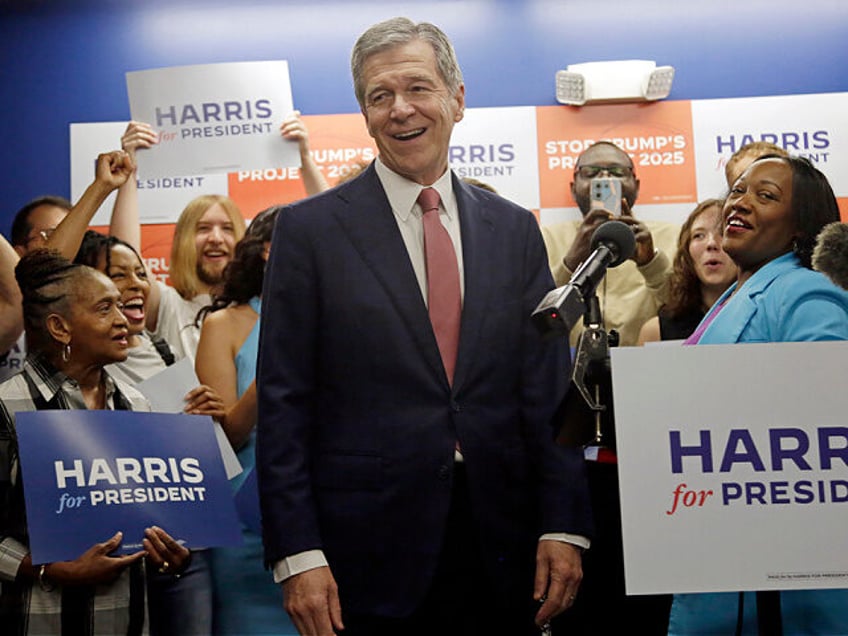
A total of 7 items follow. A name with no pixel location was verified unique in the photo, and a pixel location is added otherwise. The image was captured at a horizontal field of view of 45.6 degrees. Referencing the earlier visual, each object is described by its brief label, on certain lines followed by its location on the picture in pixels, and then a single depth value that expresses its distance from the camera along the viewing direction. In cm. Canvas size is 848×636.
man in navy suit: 220
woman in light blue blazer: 245
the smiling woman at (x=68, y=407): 266
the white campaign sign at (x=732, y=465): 205
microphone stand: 205
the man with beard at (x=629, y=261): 362
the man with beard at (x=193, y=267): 369
